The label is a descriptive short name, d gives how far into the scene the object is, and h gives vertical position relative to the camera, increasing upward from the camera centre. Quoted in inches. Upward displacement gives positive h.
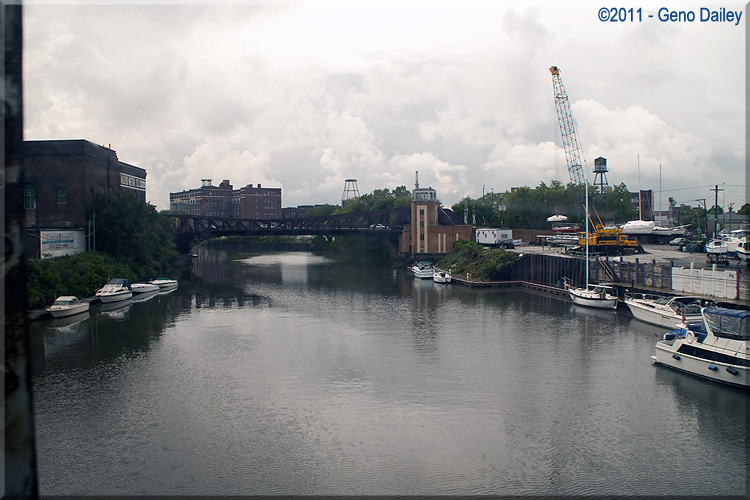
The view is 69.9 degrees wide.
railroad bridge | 2925.7 +67.6
